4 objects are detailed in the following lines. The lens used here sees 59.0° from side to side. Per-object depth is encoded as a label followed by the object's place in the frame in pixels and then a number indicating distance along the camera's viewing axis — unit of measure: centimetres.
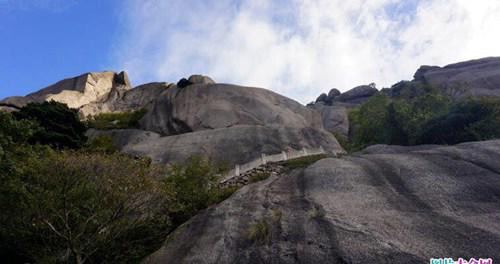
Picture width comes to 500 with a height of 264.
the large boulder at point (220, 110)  2727
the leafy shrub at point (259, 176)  1747
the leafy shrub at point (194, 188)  1402
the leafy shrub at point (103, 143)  2230
